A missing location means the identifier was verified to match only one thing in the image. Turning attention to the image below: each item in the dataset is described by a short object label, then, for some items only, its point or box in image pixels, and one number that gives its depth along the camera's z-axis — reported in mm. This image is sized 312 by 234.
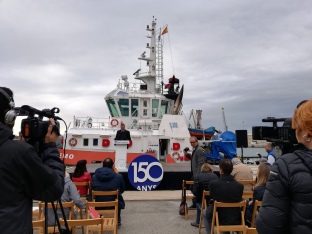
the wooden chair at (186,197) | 6125
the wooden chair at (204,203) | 5041
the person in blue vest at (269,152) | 7495
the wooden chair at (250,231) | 2746
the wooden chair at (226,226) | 4082
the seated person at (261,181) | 4148
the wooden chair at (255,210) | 4121
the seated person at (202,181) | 5316
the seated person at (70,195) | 4520
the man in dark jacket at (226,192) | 4238
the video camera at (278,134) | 2314
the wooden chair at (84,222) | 3041
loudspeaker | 12375
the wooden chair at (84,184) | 5534
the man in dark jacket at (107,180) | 5344
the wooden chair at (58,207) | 3646
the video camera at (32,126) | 2098
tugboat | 14984
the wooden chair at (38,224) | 3024
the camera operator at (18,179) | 1734
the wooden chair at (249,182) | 5789
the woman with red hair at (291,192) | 1544
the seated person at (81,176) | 5660
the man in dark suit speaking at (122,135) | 10492
